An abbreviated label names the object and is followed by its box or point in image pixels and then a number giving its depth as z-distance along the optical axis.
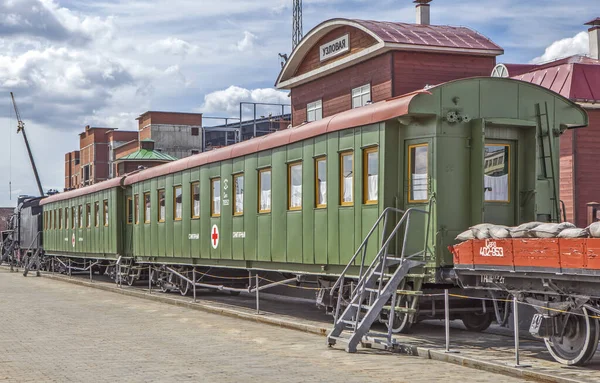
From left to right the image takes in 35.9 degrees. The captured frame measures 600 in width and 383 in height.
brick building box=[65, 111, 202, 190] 69.69
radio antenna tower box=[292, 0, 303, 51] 61.97
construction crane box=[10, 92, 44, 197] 74.09
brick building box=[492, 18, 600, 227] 25.36
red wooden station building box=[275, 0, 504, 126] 27.98
